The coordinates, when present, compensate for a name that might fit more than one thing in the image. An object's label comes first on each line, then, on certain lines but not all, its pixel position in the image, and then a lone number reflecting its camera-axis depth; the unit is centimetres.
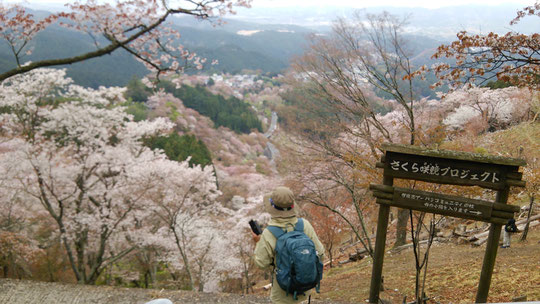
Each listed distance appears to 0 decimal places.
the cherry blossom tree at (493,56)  445
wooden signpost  310
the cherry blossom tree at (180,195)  1215
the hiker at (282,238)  264
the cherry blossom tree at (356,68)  749
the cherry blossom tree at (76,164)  949
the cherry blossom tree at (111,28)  531
